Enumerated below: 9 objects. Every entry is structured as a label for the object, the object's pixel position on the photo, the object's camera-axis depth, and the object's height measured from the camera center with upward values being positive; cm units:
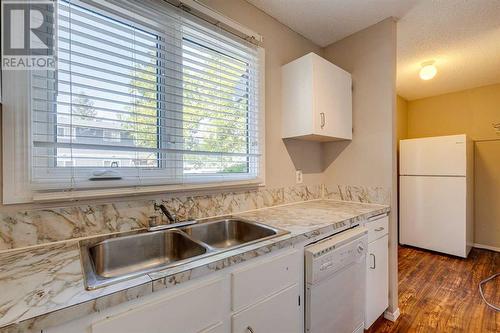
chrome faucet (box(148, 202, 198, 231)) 120 -30
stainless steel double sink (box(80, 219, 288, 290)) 96 -38
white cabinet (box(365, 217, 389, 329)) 161 -78
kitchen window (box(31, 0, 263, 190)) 101 +35
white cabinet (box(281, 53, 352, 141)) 169 +52
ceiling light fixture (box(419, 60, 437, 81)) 265 +110
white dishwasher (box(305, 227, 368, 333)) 117 -65
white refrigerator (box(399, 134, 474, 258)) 290 -37
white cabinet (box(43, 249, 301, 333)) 65 -48
